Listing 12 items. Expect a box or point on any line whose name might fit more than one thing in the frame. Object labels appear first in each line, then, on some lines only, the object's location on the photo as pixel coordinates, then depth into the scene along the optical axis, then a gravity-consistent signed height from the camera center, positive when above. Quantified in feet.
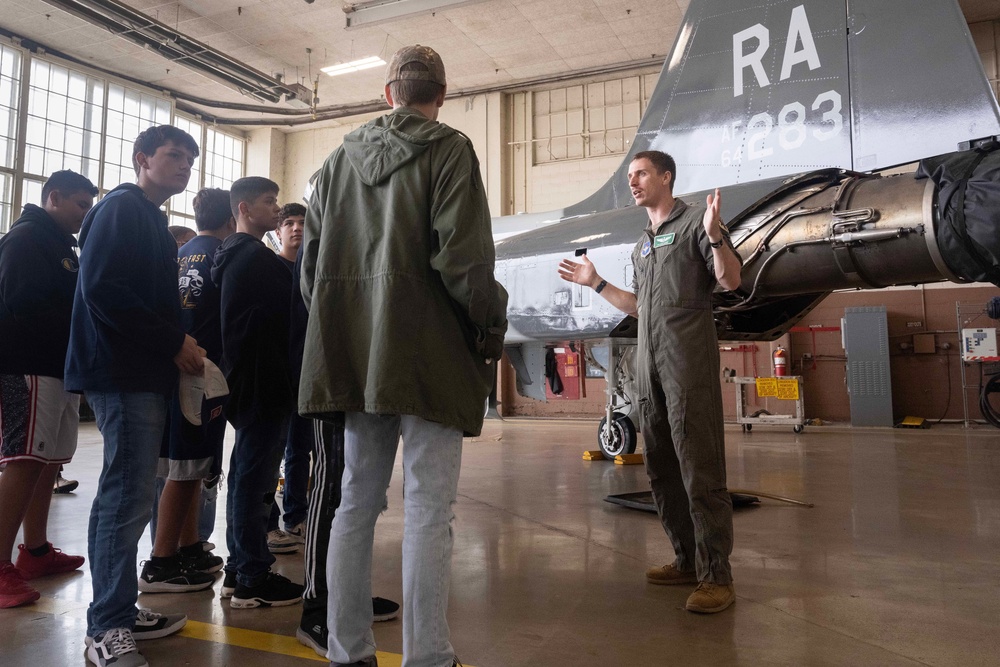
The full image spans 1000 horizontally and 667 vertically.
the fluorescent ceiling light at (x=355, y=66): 46.80 +23.08
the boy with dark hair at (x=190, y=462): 9.65 -0.98
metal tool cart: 34.68 +0.17
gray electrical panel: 39.50 +1.76
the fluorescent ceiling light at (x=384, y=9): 39.81 +23.62
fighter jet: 11.09 +4.99
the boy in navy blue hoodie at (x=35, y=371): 9.45 +0.34
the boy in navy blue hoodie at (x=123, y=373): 7.18 +0.24
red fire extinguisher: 39.91 +1.97
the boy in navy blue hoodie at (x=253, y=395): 9.00 +0.00
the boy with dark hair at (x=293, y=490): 12.03 -1.82
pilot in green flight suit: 8.80 +0.30
